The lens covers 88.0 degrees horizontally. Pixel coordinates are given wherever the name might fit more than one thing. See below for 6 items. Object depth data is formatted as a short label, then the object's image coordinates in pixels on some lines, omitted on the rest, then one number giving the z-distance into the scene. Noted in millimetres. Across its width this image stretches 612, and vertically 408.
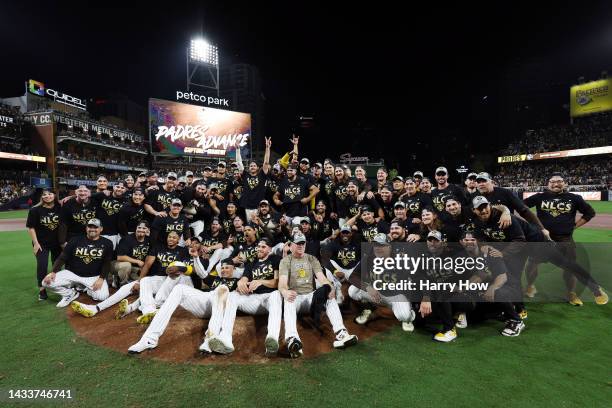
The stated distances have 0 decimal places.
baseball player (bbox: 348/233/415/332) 4816
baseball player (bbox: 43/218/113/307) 5848
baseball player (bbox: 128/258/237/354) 4160
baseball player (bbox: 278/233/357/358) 4429
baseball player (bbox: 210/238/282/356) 4211
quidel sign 42203
